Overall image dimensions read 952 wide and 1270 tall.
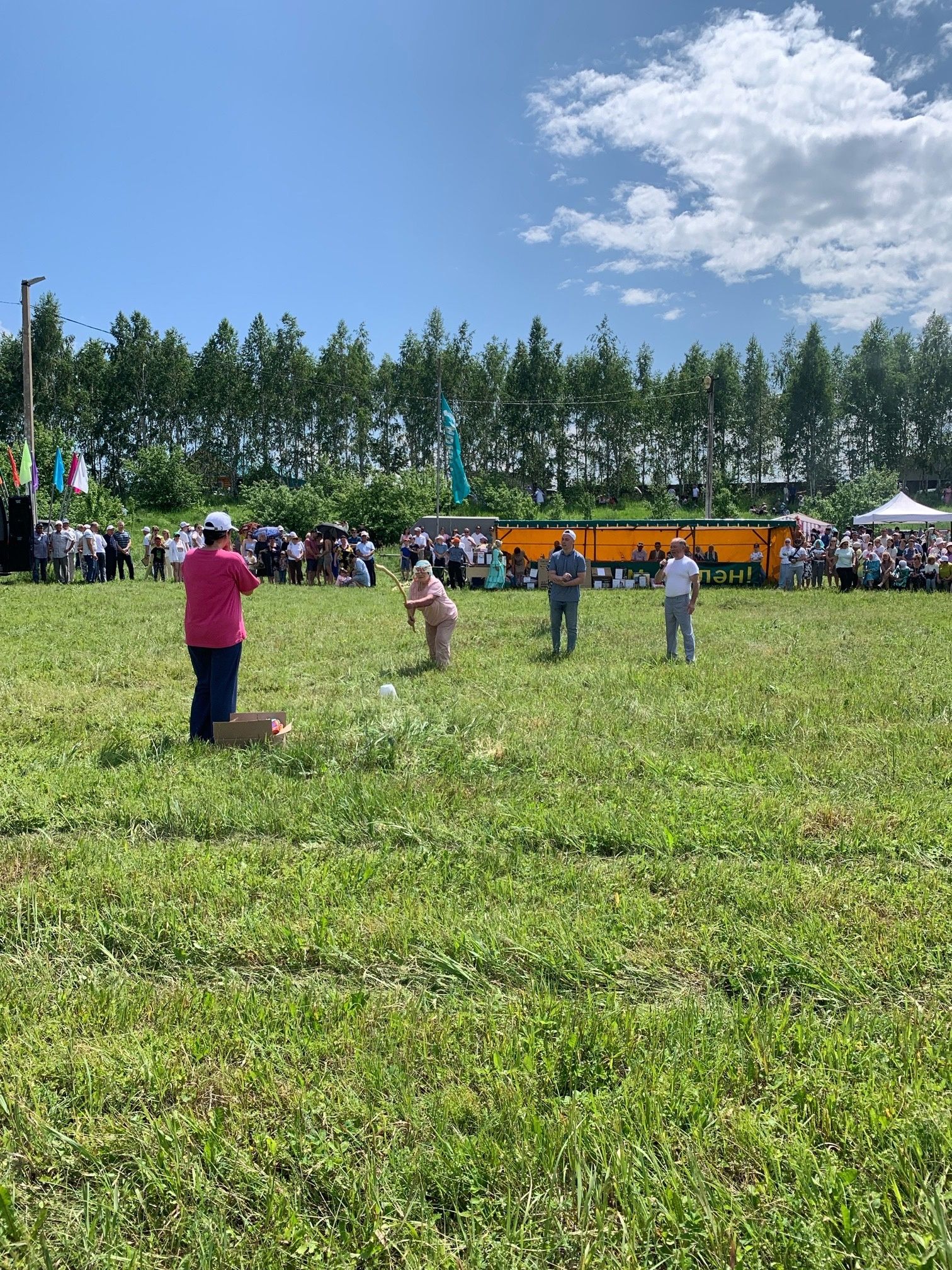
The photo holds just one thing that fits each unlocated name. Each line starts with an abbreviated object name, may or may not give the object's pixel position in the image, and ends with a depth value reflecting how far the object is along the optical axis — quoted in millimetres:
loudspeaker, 22750
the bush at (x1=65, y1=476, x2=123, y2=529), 44812
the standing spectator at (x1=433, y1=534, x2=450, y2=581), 26500
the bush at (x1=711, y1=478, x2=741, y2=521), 63031
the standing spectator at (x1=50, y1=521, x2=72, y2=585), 23516
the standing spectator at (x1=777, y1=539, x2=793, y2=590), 25328
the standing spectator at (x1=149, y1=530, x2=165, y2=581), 26625
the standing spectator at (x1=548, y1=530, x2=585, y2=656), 11438
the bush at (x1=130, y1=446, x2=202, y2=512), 54094
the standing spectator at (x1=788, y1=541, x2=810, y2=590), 25406
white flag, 26708
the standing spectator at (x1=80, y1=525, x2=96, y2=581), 24531
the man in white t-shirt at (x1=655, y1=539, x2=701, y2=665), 11031
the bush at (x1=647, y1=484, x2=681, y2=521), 60812
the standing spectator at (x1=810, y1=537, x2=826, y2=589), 26062
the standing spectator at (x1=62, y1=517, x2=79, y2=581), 24000
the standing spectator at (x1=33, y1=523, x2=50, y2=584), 23594
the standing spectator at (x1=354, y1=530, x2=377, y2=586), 27000
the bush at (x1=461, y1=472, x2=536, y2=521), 57844
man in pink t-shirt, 6680
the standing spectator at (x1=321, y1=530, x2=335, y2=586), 27938
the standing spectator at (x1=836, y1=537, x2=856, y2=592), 23578
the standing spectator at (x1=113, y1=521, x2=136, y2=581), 25844
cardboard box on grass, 6555
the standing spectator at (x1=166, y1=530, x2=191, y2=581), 25641
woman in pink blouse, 10273
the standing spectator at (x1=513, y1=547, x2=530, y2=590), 26641
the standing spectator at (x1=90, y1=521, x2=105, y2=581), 24656
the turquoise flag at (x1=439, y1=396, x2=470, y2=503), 28906
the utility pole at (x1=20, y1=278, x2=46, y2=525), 24016
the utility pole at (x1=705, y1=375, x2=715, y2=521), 36031
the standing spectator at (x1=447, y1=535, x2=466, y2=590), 26578
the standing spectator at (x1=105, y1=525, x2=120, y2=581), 25797
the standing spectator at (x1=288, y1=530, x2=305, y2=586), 27500
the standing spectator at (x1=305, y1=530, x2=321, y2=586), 27656
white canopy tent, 30375
